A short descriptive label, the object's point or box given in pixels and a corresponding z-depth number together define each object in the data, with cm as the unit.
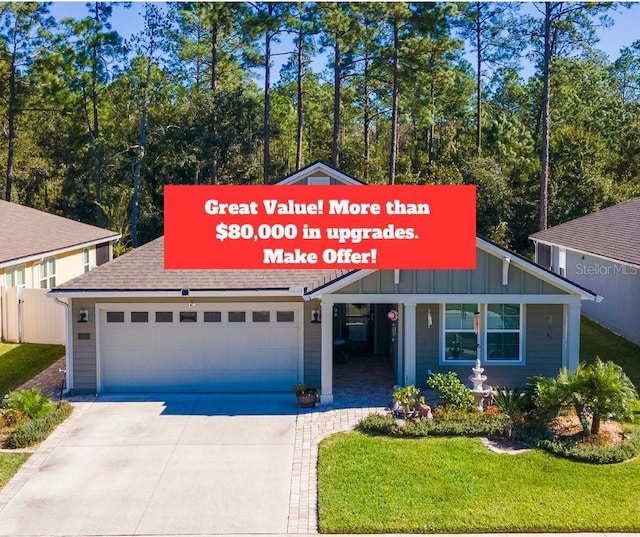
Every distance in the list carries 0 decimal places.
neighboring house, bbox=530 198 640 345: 1980
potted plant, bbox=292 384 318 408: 1424
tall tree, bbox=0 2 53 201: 3647
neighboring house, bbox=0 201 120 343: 2045
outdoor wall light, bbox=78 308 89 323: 1534
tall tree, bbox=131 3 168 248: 3800
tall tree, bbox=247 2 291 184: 3594
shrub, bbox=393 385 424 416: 1308
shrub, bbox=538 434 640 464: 1112
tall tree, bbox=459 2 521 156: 4188
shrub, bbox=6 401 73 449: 1210
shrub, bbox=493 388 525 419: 1289
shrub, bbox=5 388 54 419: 1307
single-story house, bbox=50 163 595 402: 1452
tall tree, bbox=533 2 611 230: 3080
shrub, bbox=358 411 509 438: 1234
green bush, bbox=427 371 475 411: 1330
